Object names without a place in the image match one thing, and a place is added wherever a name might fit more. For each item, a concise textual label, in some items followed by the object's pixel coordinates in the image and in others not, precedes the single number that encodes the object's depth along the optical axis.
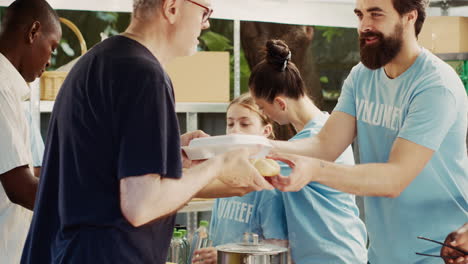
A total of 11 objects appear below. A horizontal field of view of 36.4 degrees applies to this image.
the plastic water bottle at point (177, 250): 3.37
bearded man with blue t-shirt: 2.23
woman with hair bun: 2.90
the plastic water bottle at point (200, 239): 3.37
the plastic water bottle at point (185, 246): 3.42
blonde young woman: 2.98
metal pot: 2.17
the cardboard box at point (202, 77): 4.42
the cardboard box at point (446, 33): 4.19
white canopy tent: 3.64
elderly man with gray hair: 1.56
